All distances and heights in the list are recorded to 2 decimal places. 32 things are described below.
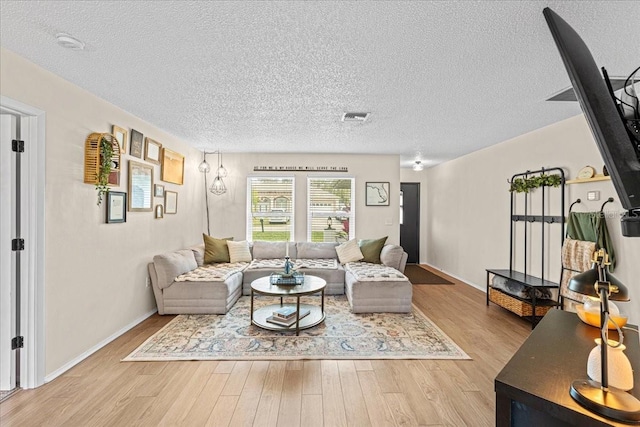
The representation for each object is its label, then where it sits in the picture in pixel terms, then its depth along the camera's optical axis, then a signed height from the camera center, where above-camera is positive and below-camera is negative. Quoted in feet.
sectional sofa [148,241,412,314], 13.03 -3.14
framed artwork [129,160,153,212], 11.86 +0.96
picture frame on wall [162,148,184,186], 14.40 +2.20
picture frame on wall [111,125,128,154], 10.80 +2.73
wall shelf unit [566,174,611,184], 10.06 +1.18
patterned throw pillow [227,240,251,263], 17.29 -2.32
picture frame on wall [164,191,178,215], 14.70 +0.43
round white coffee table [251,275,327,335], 11.09 -3.84
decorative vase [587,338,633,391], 3.30 -1.72
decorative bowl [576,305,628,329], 5.31 -1.84
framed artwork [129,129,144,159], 11.98 +2.67
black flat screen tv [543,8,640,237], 3.28 +0.91
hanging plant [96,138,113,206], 9.77 +1.49
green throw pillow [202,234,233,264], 16.78 -2.19
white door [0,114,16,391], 7.68 -1.23
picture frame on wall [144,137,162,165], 12.90 +2.63
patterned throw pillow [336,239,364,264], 17.44 -2.32
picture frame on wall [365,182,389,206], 19.79 +1.22
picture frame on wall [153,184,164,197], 13.64 +0.92
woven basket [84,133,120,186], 9.52 +1.68
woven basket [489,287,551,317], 12.04 -3.82
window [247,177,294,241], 19.83 +0.47
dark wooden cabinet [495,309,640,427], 3.13 -1.99
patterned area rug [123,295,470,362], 9.64 -4.49
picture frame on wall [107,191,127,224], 10.48 +0.12
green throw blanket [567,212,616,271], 10.02 -0.56
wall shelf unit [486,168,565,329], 12.05 -2.76
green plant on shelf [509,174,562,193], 12.26 +1.31
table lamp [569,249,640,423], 2.92 -1.87
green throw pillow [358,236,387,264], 17.46 -2.14
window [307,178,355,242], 19.85 +0.11
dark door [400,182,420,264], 25.90 -0.58
